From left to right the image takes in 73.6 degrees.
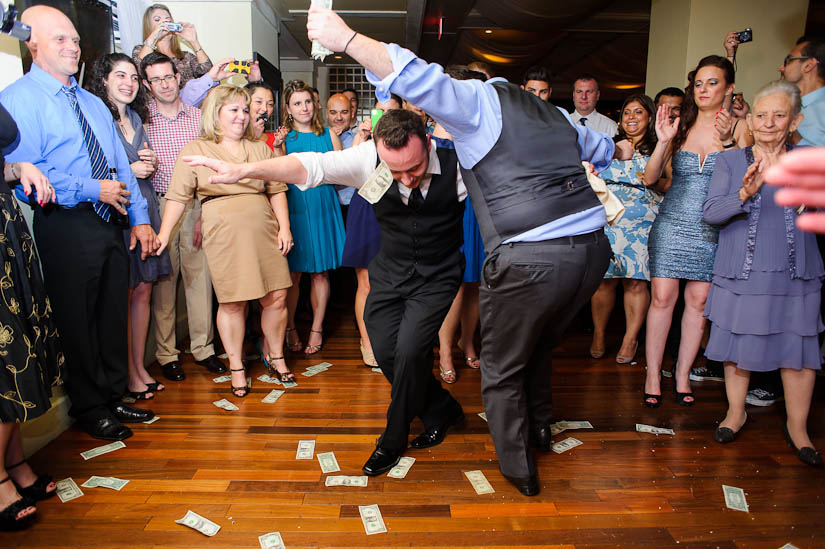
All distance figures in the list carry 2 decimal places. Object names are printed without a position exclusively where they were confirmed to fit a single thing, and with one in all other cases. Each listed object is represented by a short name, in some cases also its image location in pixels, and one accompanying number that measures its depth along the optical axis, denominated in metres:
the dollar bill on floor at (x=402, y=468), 2.28
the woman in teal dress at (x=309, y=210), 3.62
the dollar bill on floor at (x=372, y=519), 1.93
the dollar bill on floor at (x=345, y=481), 2.21
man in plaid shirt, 3.26
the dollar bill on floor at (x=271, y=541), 1.84
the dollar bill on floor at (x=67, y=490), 2.10
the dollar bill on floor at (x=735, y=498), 2.06
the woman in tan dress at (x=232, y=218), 2.85
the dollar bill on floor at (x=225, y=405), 2.91
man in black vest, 2.04
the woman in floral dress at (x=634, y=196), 3.32
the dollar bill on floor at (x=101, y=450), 2.41
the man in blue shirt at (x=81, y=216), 2.32
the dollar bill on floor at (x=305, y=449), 2.43
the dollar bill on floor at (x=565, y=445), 2.49
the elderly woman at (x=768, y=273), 2.35
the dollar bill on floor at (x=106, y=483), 2.18
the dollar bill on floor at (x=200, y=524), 1.91
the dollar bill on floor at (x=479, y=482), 2.16
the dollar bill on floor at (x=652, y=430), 2.65
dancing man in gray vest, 1.74
